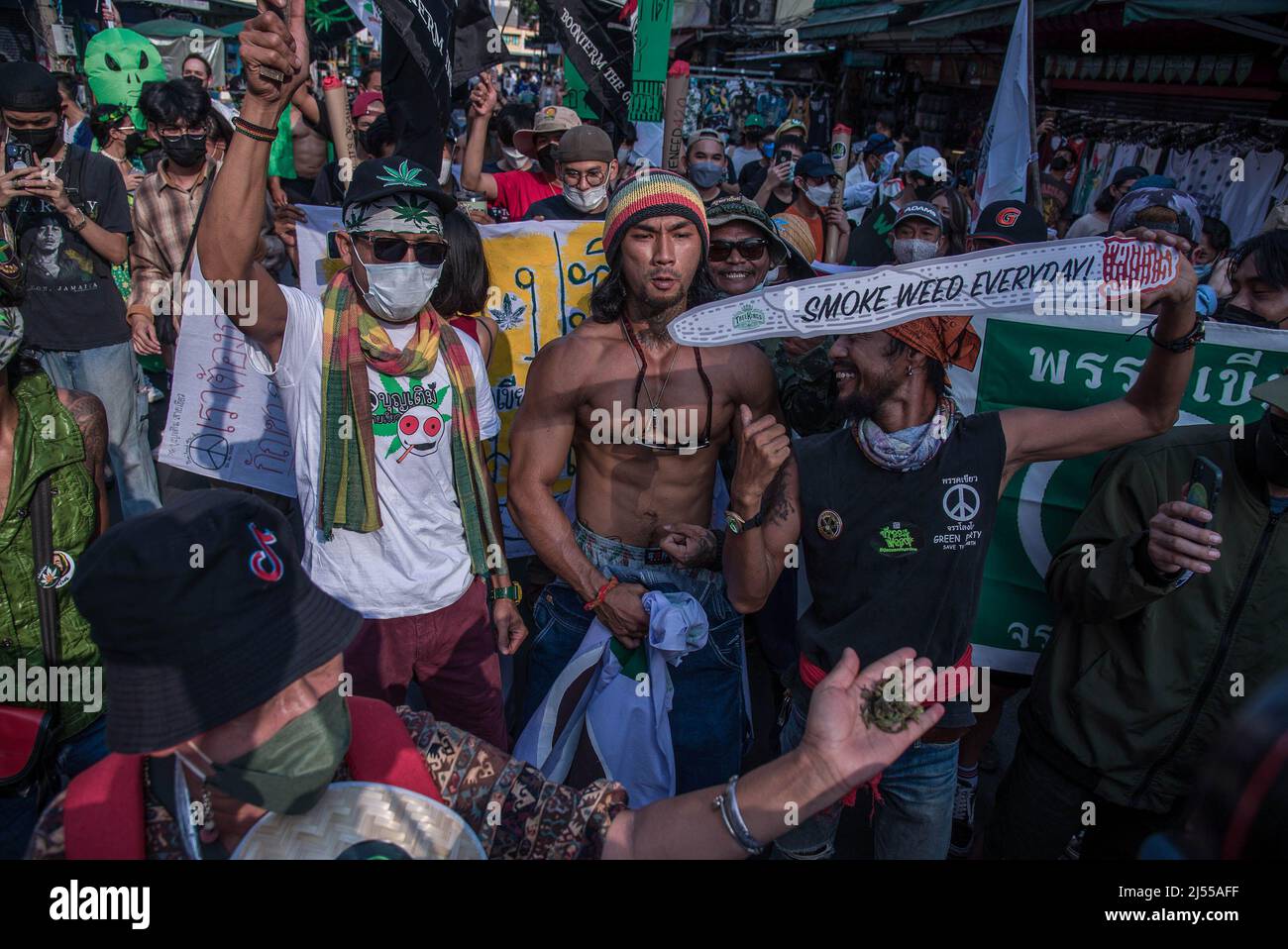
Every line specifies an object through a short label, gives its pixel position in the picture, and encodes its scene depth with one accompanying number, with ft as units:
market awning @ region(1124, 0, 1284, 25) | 22.35
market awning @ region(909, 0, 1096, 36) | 28.45
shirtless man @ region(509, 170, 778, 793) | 9.60
